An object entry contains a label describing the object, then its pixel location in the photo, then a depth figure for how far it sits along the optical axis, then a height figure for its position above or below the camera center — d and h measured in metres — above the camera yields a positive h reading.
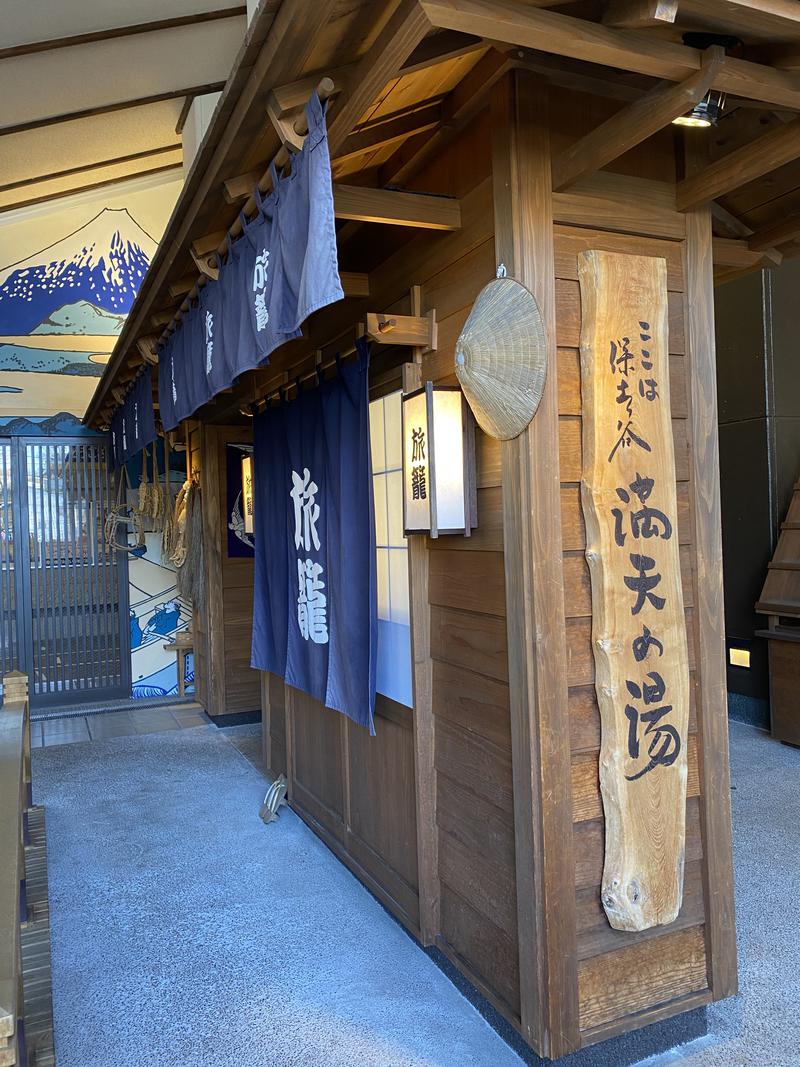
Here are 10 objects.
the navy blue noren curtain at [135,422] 5.99 +0.95
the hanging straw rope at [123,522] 9.03 +0.14
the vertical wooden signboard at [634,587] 2.58 -0.23
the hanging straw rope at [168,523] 8.69 +0.11
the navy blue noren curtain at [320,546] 3.63 -0.09
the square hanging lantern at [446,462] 2.90 +0.23
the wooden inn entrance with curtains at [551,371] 2.26 +0.55
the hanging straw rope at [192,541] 7.94 -0.09
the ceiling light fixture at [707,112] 2.44 +1.26
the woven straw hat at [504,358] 2.57 +0.56
